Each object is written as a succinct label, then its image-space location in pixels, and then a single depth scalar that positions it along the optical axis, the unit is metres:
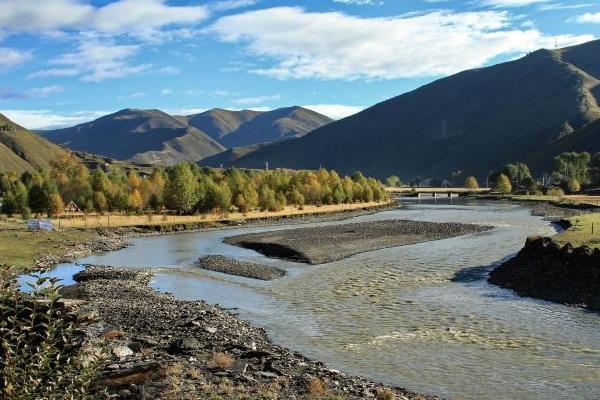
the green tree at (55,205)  130.75
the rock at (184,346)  28.88
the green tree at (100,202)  138.25
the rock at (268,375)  25.09
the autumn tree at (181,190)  139.88
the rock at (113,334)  30.13
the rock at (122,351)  25.74
